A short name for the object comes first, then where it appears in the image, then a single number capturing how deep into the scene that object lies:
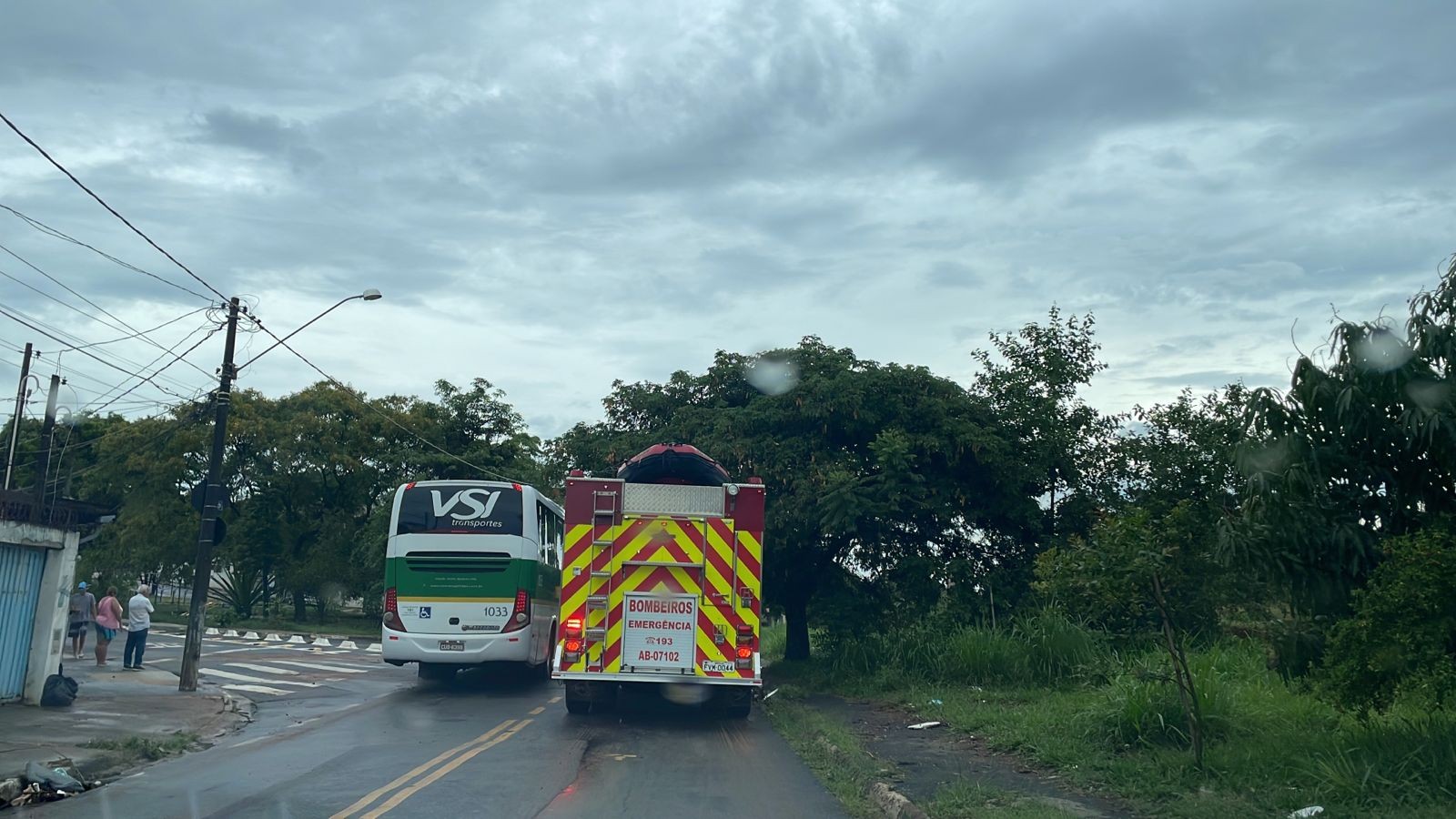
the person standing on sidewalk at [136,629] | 21.72
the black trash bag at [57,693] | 14.62
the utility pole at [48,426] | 30.21
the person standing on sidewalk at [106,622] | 22.33
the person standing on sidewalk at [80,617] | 23.19
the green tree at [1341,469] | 8.16
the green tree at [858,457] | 20.30
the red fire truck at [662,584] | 13.98
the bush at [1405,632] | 7.25
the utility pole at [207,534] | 17.75
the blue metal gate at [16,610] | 14.32
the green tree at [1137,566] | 9.02
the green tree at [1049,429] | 21.69
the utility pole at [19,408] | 31.14
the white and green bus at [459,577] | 17.98
